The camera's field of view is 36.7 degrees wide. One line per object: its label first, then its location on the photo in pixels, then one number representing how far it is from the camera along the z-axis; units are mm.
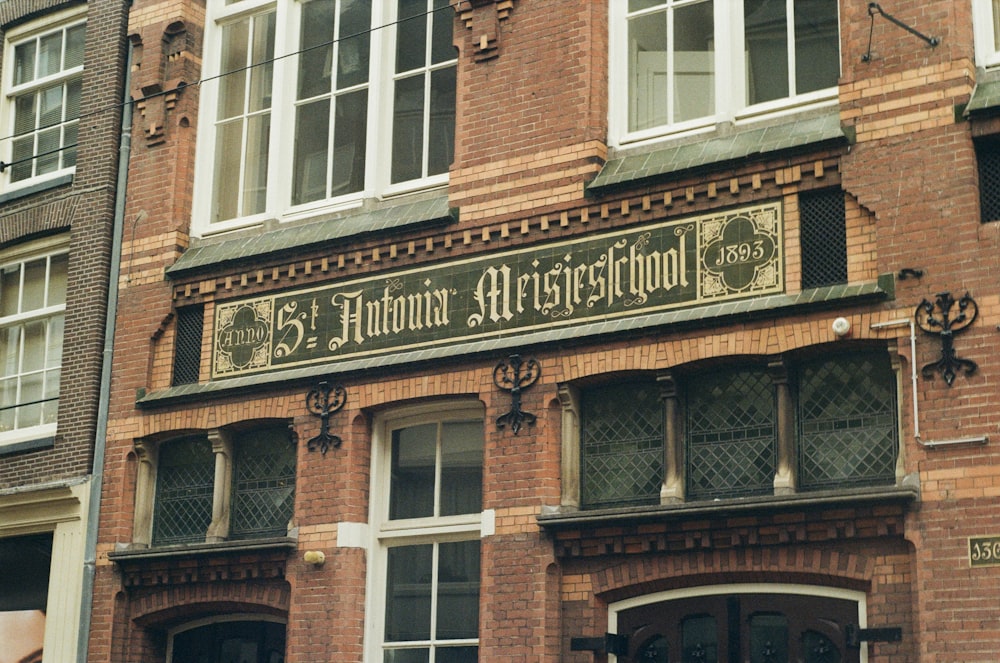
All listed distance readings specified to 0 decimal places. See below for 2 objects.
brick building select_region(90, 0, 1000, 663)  10734
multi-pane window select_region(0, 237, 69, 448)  16594
